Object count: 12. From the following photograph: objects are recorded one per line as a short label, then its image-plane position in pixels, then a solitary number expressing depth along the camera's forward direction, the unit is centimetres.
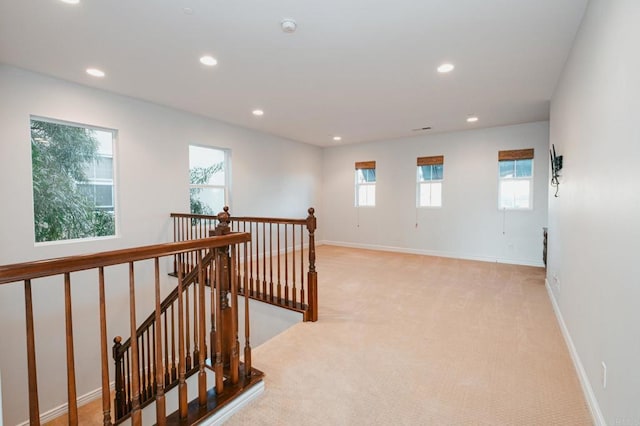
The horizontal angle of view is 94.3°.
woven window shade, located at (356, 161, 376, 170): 707
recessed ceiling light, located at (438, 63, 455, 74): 307
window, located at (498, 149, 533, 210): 536
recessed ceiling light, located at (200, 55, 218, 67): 291
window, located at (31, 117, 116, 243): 336
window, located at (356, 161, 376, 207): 712
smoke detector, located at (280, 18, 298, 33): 231
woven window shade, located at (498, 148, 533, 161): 529
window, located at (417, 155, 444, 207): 625
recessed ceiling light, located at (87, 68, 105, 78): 317
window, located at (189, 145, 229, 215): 496
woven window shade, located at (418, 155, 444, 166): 617
